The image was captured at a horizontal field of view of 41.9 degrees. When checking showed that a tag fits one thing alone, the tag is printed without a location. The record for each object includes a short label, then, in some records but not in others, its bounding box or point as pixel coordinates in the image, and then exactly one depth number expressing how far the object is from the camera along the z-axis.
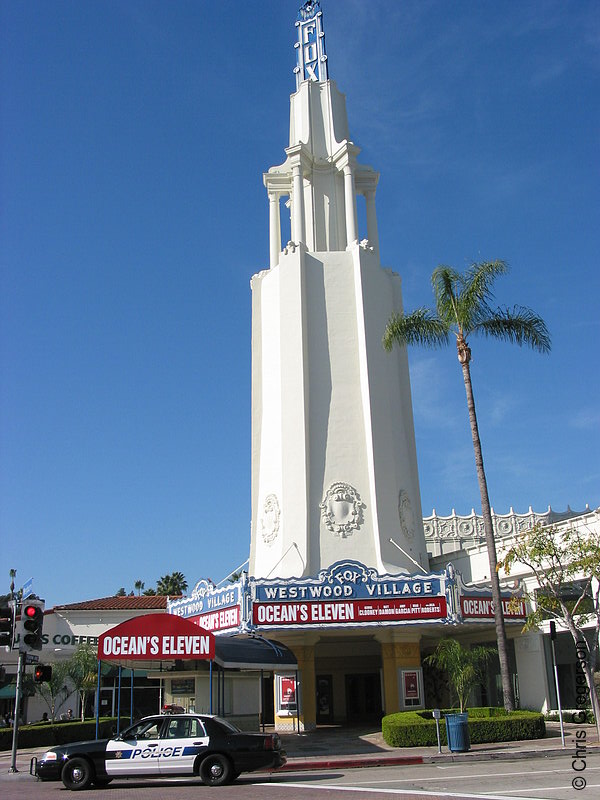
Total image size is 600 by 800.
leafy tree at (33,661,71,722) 37.62
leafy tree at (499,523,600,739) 22.50
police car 16.69
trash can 21.86
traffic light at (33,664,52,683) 21.38
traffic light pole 21.81
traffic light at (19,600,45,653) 21.06
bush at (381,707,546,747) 23.78
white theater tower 35.56
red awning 21.67
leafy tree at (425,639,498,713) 27.12
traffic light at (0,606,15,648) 18.90
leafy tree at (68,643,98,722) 38.38
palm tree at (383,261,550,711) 29.09
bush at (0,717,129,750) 32.53
